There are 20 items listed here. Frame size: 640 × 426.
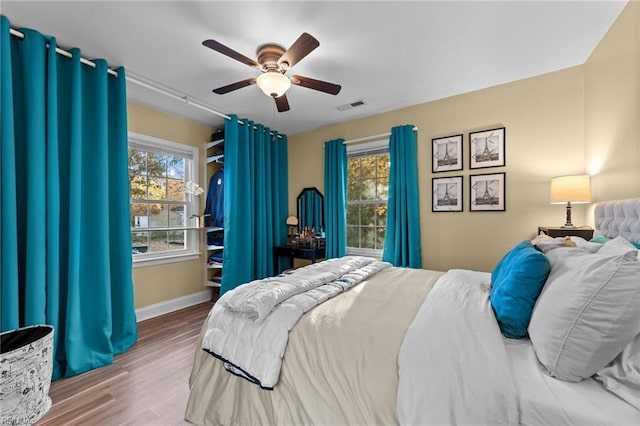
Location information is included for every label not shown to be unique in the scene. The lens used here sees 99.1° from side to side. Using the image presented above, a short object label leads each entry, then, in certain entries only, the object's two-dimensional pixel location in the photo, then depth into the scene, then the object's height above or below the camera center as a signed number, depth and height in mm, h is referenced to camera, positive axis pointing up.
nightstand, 2172 -189
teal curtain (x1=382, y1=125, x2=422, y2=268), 3266 +79
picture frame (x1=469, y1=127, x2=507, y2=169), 2863 +661
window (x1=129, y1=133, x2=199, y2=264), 3195 +165
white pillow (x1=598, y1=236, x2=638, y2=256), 1120 -167
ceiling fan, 1963 +1074
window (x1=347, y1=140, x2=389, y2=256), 3713 +203
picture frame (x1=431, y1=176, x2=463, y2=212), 3117 +181
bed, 823 -563
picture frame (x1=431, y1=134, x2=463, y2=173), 3107 +655
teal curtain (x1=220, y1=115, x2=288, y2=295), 3514 +158
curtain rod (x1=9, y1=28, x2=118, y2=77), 1934 +1280
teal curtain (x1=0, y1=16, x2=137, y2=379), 1861 +81
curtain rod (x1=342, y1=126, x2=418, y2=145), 3360 +985
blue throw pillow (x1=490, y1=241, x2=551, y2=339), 1102 -349
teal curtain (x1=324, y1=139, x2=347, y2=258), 3809 +174
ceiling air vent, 3289 +1310
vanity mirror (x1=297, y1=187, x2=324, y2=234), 4152 +33
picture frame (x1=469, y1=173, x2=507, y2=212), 2865 +184
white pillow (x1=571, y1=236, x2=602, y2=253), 1300 -197
